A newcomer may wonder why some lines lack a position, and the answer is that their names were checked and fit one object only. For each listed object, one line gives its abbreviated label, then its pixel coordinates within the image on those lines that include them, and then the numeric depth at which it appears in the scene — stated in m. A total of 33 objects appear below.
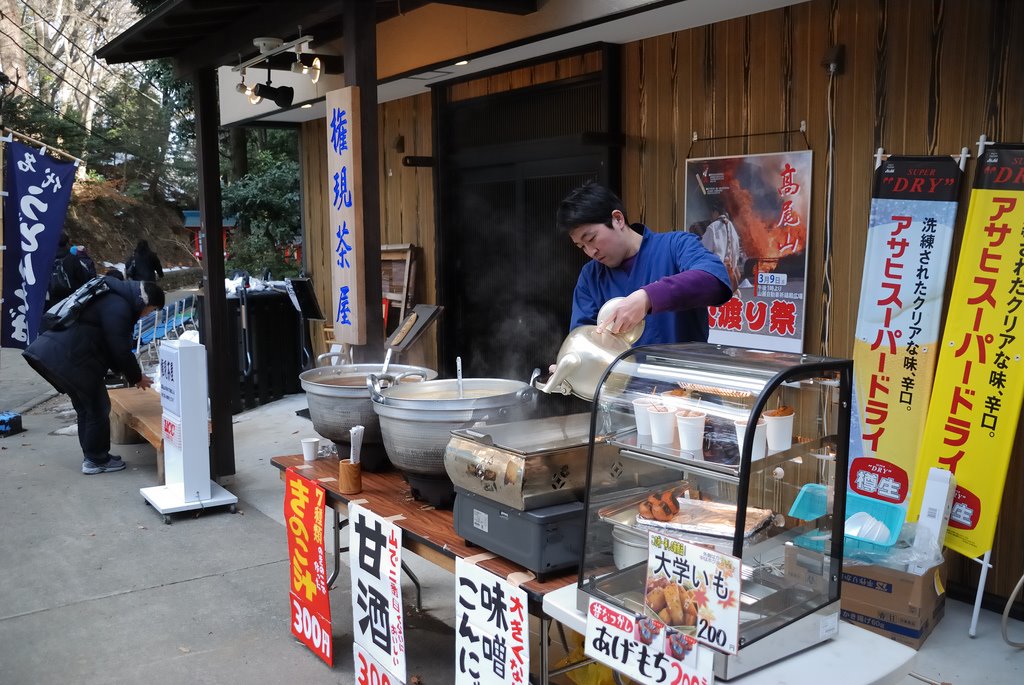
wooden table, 2.62
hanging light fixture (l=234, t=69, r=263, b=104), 6.98
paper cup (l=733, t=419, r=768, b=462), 2.08
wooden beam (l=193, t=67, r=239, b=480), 7.04
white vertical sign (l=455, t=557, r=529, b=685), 2.61
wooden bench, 7.13
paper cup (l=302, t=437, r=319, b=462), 4.27
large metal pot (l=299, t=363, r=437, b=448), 3.79
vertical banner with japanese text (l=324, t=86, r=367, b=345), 4.70
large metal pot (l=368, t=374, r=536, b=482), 3.16
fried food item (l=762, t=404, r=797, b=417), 2.16
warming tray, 2.58
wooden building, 4.40
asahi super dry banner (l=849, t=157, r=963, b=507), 4.31
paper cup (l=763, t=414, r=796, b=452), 2.15
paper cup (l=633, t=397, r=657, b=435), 2.38
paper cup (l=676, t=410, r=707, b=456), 2.23
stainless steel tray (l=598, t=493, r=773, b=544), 2.18
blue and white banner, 7.66
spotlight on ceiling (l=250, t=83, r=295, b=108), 7.34
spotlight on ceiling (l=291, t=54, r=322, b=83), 6.32
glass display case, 2.12
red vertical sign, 3.91
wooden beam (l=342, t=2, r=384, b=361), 4.69
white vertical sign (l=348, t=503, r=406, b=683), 3.31
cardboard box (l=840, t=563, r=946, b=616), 4.08
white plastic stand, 6.20
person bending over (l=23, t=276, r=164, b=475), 7.21
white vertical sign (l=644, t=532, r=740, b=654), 1.95
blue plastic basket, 4.29
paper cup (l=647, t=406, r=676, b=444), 2.31
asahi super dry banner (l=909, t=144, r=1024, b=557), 4.00
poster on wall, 5.10
